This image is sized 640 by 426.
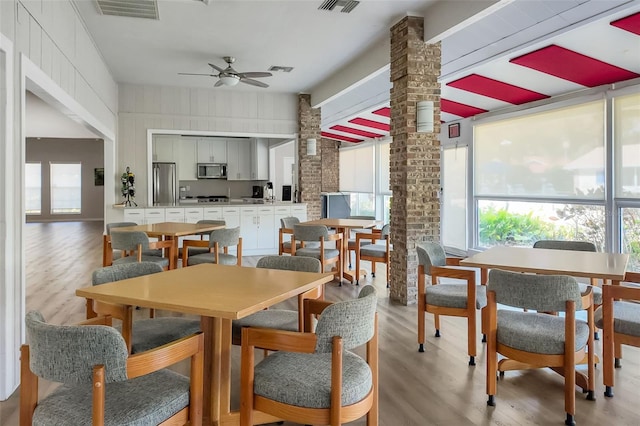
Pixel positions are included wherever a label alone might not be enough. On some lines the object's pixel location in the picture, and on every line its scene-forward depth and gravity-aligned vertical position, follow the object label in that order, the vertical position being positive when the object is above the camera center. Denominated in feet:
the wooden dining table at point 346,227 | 19.87 -0.67
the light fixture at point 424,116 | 16.33 +3.60
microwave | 37.07 +3.56
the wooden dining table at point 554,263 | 9.29 -1.20
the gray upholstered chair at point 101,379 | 4.94 -2.07
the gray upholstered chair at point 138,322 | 7.39 -2.16
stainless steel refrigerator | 34.58 +2.38
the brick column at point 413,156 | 16.53 +2.17
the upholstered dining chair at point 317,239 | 18.25 -1.16
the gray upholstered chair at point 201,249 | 19.07 -1.69
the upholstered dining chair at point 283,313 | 8.33 -2.16
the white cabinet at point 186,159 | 36.22 +4.47
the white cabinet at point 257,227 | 28.99 -1.02
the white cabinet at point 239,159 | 38.19 +4.66
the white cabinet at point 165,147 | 34.91 +5.21
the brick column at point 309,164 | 30.53 +3.36
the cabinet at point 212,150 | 37.22 +5.35
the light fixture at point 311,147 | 29.99 +4.48
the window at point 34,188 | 55.06 +3.02
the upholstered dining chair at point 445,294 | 10.87 -2.13
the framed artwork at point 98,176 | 57.62 +4.75
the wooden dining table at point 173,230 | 16.20 -0.70
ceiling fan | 19.99 +6.44
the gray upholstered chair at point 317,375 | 5.76 -2.34
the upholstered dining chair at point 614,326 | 8.86 -2.36
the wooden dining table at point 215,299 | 6.36 -1.34
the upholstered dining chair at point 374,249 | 19.10 -1.68
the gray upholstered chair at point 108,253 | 17.07 -1.61
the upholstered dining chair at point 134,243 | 15.07 -1.09
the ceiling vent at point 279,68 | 22.63 +7.79
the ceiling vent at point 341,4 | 15.75 +7.63
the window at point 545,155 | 19.98 +3.06
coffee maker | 38.17 +1.77
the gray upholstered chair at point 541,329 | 8.21 -2.35
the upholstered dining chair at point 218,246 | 16.10 -1.28
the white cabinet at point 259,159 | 37.88 +4.65
